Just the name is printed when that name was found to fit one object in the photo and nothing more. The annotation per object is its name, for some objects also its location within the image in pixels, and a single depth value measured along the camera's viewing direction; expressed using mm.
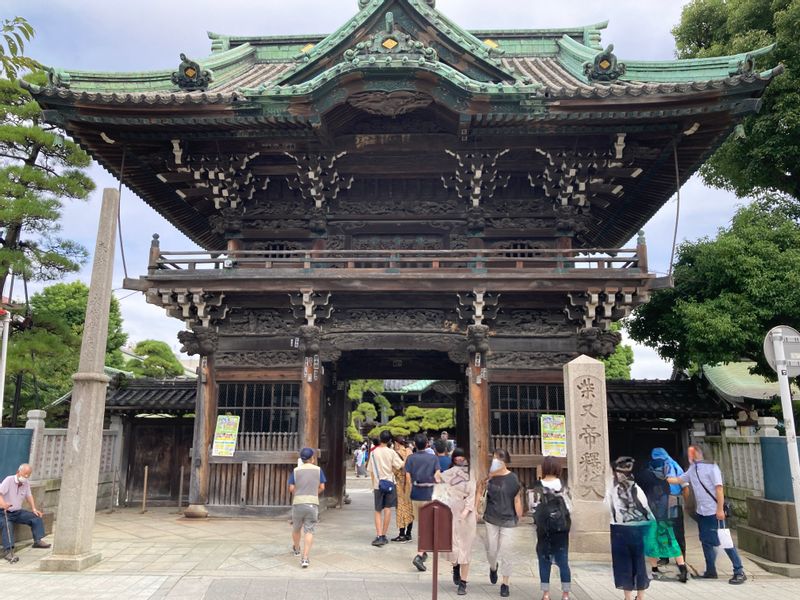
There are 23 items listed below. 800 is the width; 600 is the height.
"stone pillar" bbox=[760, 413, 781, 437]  10206
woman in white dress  7449
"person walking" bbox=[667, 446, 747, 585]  8453
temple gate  11578
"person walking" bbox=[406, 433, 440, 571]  9406
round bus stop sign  8477
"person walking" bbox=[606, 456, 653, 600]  6480
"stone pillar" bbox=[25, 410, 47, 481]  10930
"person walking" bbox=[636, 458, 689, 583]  8227
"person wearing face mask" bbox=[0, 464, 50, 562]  9156
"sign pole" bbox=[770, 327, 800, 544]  8430
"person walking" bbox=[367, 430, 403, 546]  10414
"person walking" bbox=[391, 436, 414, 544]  10781
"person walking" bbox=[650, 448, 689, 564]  8469
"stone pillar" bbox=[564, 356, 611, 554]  9383
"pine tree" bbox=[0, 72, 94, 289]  15711
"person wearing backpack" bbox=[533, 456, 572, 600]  6852
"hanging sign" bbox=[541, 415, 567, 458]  12547
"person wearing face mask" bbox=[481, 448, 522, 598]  7297
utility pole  13573
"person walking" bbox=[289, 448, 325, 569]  8719
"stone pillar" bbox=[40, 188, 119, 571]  8156
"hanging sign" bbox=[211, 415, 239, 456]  12867
